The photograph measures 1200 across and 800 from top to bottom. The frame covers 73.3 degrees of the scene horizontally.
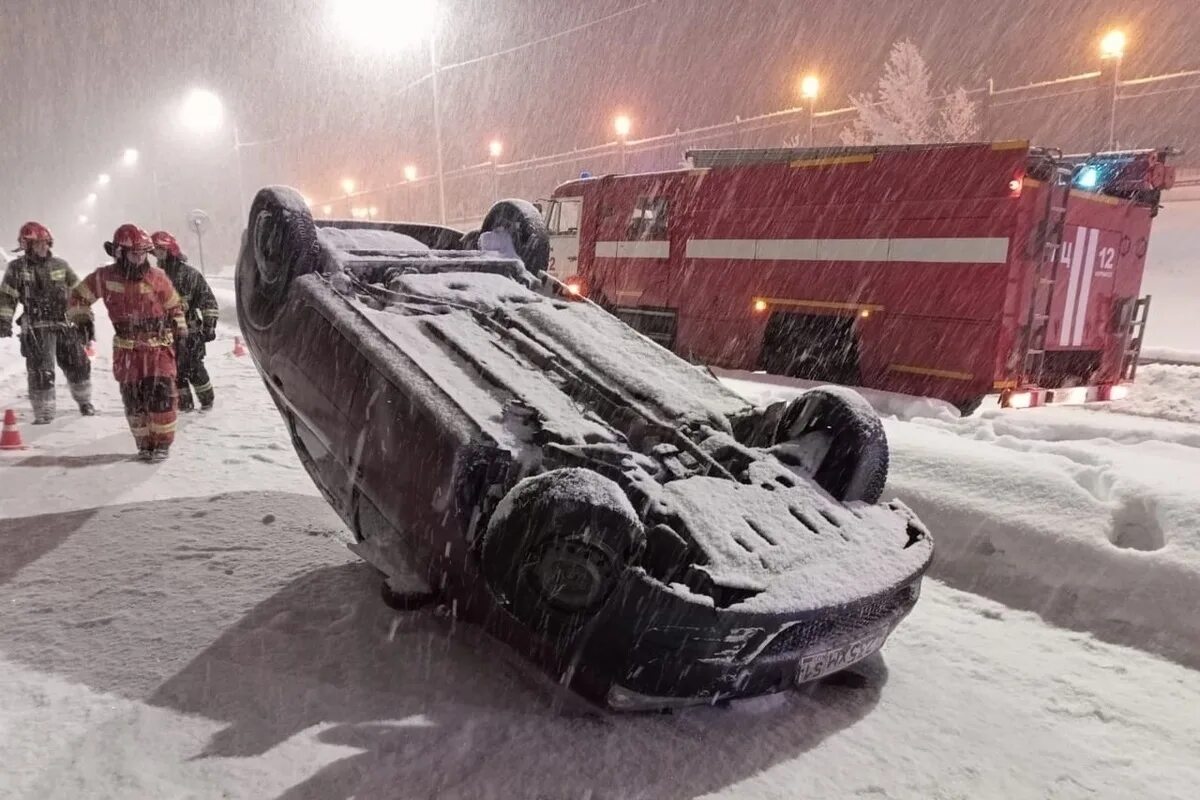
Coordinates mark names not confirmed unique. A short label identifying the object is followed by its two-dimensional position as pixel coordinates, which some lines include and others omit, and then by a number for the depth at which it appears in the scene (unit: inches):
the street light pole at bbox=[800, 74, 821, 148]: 1017.5
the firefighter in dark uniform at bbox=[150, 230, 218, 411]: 301.1
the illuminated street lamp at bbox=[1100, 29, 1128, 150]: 728.3
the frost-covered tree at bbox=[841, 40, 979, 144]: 971.9
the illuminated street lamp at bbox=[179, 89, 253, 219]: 1286.9
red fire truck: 296.8
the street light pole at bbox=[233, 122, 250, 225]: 1286.9
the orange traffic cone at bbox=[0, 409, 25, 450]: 242.2
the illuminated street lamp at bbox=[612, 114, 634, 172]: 1205.7
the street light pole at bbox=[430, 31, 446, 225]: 802.8
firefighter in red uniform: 229.0
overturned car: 93.6
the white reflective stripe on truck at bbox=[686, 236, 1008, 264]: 298.5
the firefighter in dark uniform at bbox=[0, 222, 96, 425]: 284.1
